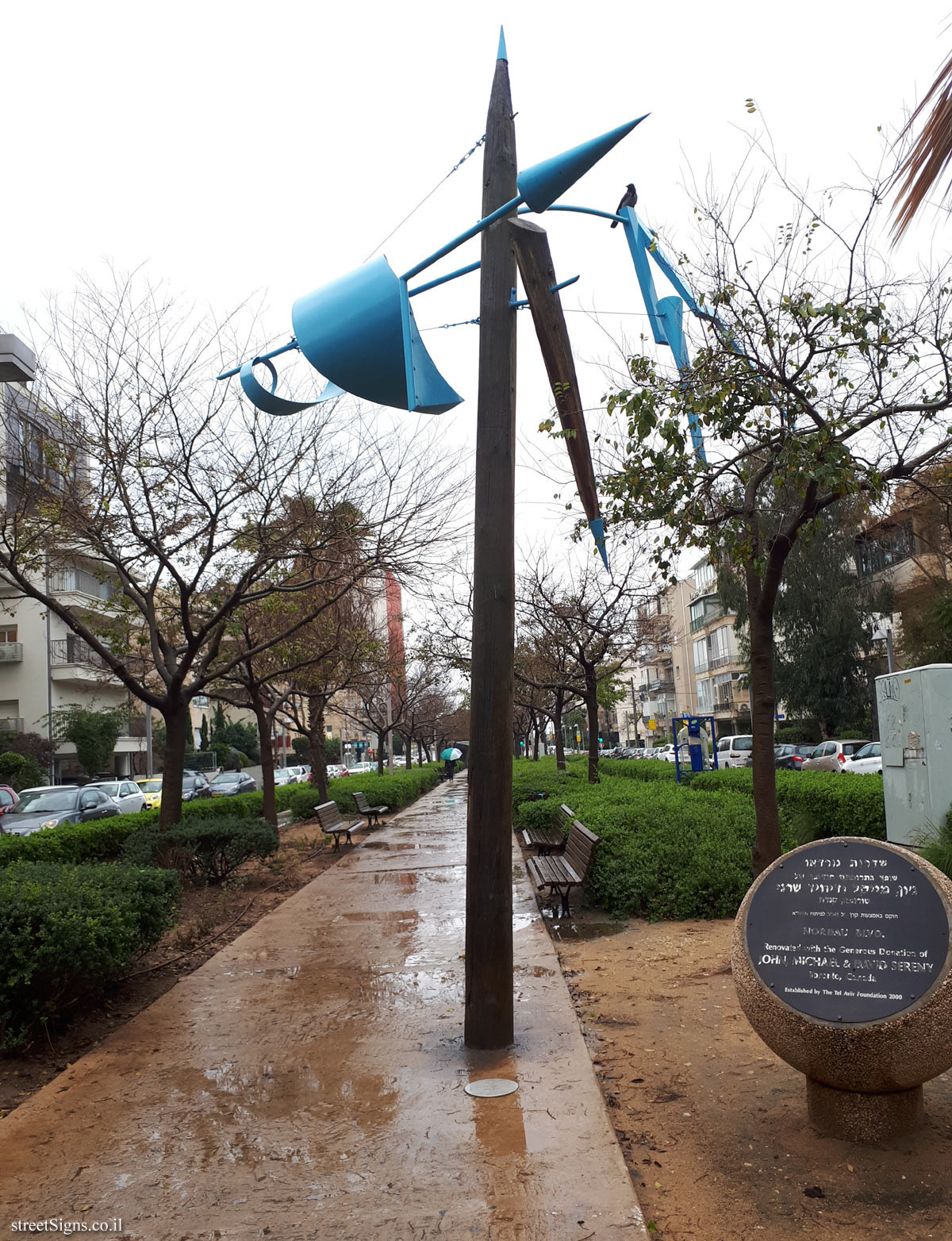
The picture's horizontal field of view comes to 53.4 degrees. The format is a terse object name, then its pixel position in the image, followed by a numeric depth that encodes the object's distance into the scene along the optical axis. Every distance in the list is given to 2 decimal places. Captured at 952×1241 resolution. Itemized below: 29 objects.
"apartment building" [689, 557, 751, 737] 62.28
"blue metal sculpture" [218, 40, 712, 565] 5.34
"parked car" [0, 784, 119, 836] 20.56
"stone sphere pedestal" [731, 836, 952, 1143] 3.72
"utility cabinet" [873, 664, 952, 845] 10.66
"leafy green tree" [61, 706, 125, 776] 45.12
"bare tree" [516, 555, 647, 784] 19.05
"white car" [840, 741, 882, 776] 26.89
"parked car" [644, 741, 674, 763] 51.58
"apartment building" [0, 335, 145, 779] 44.41
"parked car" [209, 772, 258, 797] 37.03
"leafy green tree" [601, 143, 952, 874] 6.75
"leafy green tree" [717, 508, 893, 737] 37.22
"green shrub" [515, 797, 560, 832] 14.98
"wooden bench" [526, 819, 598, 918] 9.20
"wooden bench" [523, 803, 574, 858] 12.20
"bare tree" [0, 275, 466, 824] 10.79
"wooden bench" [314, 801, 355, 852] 16.72
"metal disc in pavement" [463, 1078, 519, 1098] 4.76
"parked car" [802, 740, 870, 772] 29.12
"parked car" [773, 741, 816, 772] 31.97
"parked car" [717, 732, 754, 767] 38.47
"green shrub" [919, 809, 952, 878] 8.09
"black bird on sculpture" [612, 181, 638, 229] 6.11
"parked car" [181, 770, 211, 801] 33.72
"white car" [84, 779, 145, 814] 27.42
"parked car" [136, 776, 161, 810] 31.08
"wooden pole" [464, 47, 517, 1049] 5.57
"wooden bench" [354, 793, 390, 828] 21.81
